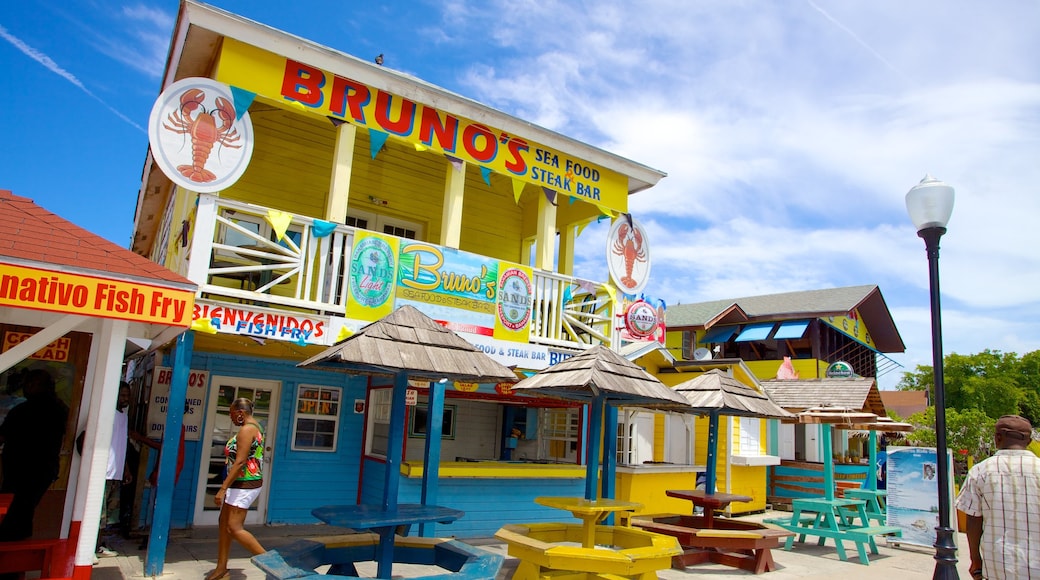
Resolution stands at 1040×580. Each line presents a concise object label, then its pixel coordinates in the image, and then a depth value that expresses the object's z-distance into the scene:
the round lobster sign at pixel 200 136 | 7.22
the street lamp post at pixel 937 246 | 5.84
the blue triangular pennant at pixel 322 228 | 8.12
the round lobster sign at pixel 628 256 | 10.88
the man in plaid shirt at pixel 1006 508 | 4.40
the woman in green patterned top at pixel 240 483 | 6.44
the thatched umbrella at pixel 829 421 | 11.50
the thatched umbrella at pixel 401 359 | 5.39
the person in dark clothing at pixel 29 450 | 5.96
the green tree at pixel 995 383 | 42.59
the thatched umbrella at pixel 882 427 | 12.70
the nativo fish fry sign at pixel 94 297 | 4.91
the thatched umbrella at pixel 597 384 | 6.81
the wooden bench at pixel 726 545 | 8.54
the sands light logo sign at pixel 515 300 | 9.59
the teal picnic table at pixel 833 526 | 9.95
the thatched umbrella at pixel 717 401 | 9.10
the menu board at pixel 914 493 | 11.12
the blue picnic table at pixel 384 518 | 5.13
